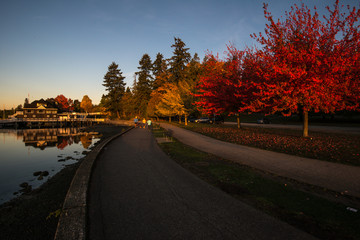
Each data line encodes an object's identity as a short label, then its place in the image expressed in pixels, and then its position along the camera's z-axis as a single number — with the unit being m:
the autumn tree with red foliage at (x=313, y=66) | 10.70
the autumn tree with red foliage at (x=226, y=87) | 17.57
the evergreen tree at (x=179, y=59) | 50.44
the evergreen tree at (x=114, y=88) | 74.06
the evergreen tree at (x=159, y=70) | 60.94
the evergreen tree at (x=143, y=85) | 65.56
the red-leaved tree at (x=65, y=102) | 127.44
